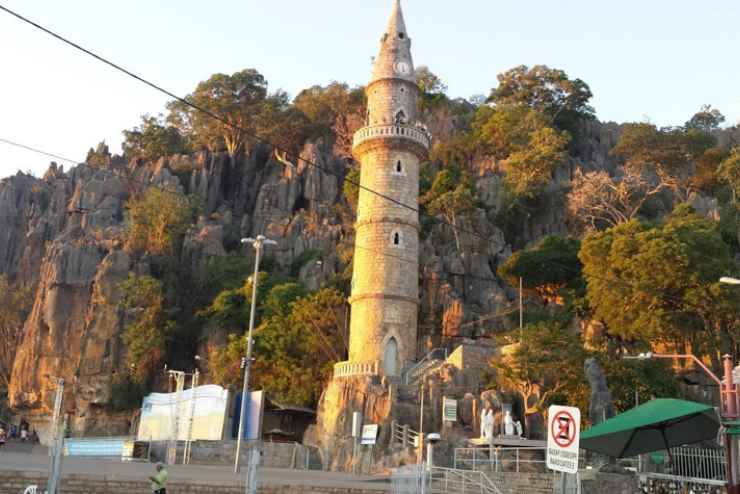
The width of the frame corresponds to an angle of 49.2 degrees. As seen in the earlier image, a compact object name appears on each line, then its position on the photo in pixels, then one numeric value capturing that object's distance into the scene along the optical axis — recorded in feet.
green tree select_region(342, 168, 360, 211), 173.99
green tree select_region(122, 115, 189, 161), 220.02
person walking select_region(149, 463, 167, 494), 52.24
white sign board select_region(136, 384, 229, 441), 118.42
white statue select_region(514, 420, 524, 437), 95.32
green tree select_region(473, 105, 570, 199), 181.27
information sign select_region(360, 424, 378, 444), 102.83
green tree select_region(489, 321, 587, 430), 106.63
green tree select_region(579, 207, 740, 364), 118.11
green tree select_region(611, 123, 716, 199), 195.21
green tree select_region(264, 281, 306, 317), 143.95
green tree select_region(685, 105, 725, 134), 238.27
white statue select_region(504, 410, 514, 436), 93.97
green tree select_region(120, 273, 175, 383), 150.41
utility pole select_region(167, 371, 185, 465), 119.91
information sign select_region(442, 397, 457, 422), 103.71
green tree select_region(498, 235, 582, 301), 153.89
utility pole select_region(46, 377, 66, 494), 44.93
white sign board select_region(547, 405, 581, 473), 30.89
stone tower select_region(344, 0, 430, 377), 124.16
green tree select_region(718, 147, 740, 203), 167.73
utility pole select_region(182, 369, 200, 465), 106.83
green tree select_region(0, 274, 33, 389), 173.68
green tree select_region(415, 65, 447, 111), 223.92
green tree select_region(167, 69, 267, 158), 218.18
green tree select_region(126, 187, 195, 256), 168.45
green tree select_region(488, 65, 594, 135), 222.07
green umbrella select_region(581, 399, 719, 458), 42.01
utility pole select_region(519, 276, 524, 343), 114.12
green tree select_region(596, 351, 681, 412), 108.17
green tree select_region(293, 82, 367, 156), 218.18
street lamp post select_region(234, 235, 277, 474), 88.74
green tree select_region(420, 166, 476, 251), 164.55
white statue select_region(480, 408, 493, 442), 89.43
